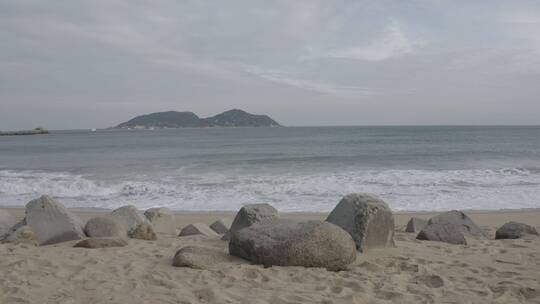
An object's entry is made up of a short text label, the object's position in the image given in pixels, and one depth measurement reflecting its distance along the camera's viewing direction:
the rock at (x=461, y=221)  8.26
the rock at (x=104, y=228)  7.32
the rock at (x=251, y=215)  7.21
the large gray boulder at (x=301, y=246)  5.53
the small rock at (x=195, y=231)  8.49
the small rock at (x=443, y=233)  7.65
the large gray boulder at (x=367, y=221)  6.49
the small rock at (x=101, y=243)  6.56
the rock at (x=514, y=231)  8.23
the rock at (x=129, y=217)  7.77
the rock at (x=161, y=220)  9.21
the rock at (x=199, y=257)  5.55
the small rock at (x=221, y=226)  9.10
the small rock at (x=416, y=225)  8.85
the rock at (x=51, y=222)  7.09
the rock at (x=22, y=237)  7.11
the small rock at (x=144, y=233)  7.67
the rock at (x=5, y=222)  7.82
